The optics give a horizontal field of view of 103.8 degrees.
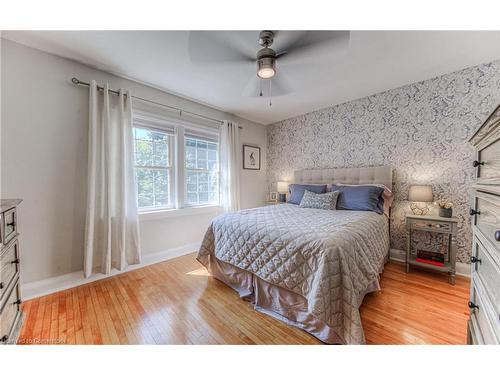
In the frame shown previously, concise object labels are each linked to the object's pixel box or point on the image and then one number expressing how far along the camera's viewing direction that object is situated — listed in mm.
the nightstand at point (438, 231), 2119
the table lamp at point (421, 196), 2287
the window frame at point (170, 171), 2846
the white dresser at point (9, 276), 1055
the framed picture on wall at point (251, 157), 4008
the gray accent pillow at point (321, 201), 2703
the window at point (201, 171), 3232
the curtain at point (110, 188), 2150
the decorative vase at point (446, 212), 2230
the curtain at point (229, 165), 3498
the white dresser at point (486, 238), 725
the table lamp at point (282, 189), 3856
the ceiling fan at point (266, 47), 1409
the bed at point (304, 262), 1291
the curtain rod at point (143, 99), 2104
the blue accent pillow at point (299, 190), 3095
